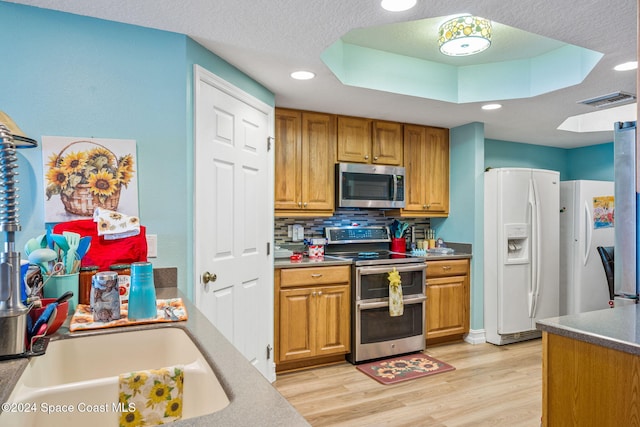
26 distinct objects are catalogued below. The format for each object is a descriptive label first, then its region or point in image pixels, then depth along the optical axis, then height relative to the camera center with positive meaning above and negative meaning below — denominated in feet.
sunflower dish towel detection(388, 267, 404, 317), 10.61 -2.34
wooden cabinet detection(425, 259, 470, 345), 11.93 -2.85
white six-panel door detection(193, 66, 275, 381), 7.11 -0.11
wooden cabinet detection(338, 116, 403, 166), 11.68 +2.22
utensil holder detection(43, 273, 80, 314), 4.71 -0.94
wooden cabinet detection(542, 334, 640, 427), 4.10 -2.00
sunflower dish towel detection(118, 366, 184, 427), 3.16 -1.57
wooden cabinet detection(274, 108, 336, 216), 10.72 +1.40
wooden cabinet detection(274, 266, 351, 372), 9.89 -2.81
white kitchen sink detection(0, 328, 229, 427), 2.88 -1.50
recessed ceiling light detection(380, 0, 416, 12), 5.60 +3.09
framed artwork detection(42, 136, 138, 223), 5.79 +0.53
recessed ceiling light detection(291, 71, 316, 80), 8.30 +3.01
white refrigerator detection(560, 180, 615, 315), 13.12 -1.03
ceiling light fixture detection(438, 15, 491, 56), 7.58 +3.59
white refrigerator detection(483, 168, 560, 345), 12.23 -1.34
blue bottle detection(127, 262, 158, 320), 4.43 -1.00
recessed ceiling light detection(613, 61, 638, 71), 7.71 +3.00
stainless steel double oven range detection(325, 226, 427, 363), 10.53 -2.63
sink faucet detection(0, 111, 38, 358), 3.10 -0.48
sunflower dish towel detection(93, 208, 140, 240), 5.69 -0.21
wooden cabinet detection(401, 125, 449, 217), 12.81 +1.40
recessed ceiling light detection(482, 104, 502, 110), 10.58 +2.95
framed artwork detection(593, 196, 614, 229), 13.32 -0.02
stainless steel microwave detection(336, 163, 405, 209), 11.45 +0.78
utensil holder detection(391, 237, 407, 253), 12.91 -1.15
